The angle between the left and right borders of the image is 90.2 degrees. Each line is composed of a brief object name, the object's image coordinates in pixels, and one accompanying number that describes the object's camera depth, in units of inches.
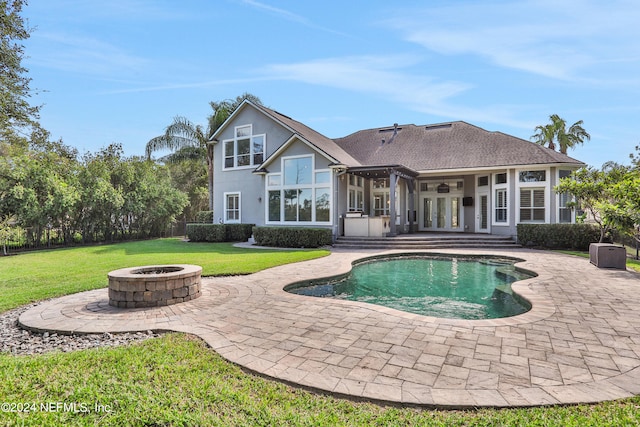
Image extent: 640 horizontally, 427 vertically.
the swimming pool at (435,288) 233.8
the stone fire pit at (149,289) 210.8
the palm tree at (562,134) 1203.9
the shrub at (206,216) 917.2
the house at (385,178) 631.2
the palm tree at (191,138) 924.6
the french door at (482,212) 721.6
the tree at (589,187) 451.8
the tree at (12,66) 493.4
